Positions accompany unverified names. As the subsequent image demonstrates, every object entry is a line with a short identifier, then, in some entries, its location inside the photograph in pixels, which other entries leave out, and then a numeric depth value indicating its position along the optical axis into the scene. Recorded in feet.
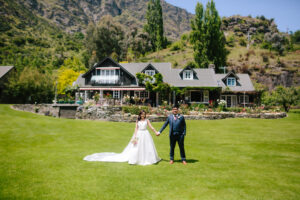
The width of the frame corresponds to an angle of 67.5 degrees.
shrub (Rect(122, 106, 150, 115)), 86.33
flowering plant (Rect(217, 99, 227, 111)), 103.04
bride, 28.03
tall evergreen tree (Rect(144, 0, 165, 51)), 264.93
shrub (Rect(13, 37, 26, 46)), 310.41
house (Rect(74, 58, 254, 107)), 121.29
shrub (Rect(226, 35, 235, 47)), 258.08
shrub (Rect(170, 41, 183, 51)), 260.01
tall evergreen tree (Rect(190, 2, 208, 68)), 167.22
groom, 27.96
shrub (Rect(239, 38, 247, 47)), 266.71
